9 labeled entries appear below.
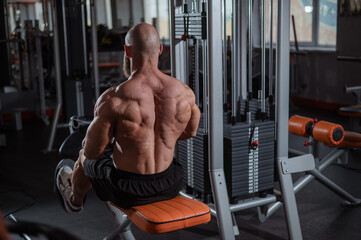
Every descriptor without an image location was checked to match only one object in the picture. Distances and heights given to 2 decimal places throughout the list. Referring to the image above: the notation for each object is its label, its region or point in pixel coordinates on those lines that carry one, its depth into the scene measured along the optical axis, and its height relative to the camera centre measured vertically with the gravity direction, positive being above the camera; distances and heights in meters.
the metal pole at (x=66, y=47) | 5.14 -0.09
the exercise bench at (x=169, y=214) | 2.07 -0.76
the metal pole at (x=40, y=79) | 6.36 -0.52
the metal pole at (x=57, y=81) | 4.88 -0.42
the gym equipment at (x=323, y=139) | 3.15 -0.72
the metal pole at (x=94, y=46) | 4.81 -0.08
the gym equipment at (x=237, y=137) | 2.46 -0.55
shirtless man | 2.07 -0.39
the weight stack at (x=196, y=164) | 2.67 -0.72
